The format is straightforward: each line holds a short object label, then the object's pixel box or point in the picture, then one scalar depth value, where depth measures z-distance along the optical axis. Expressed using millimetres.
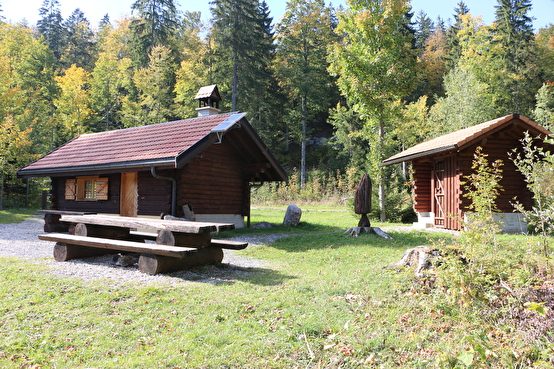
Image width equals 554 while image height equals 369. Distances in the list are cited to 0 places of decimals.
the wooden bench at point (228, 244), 7498
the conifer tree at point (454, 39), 35969
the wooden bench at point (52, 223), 14359
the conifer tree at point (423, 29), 47138
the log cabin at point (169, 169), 12445
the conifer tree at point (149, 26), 36844
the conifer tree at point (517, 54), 32688
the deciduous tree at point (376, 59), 16469
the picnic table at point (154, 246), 6844
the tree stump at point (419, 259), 5699
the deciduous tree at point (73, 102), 31922
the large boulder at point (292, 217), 15769
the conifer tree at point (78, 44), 46344
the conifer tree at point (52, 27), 49281
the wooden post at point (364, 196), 11625
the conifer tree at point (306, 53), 34812
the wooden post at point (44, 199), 17141
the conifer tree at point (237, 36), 31344
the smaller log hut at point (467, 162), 11945
